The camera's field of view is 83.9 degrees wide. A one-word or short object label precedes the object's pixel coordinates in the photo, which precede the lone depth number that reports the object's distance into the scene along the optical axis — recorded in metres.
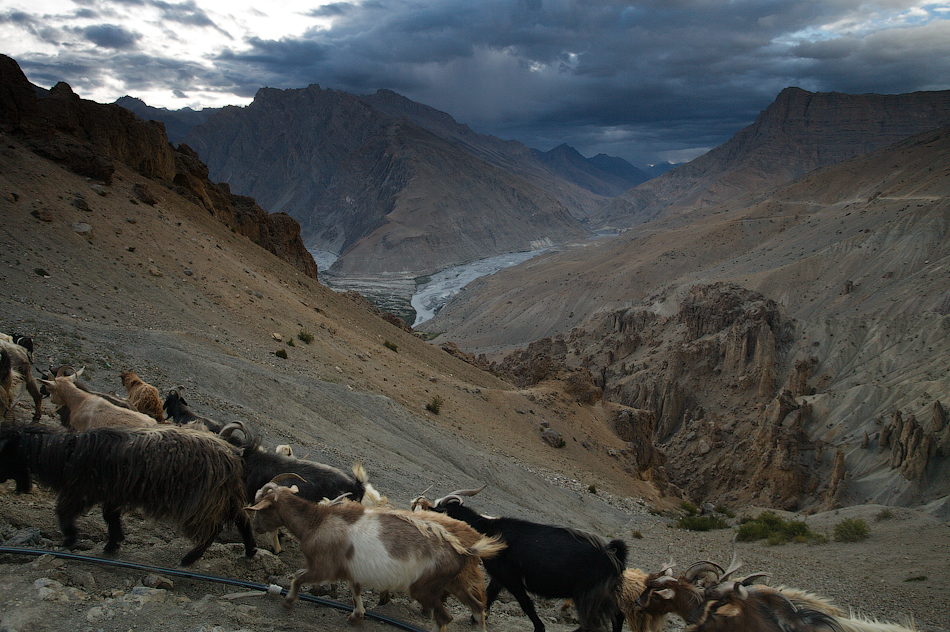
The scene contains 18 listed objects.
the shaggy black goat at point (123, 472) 4.80
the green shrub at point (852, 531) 12.52
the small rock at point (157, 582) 4.57
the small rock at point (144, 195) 25.27
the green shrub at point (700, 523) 15.72
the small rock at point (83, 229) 19.64
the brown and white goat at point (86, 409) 5.91
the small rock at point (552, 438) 21.70
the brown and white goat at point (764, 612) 4.16
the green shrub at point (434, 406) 19.35
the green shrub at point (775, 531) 12.86
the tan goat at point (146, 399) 7.86
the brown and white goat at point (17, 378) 6.60
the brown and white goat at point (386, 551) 4.52
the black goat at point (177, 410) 7.72
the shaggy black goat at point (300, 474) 5.79
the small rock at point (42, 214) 18.83
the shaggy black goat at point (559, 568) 5.04
